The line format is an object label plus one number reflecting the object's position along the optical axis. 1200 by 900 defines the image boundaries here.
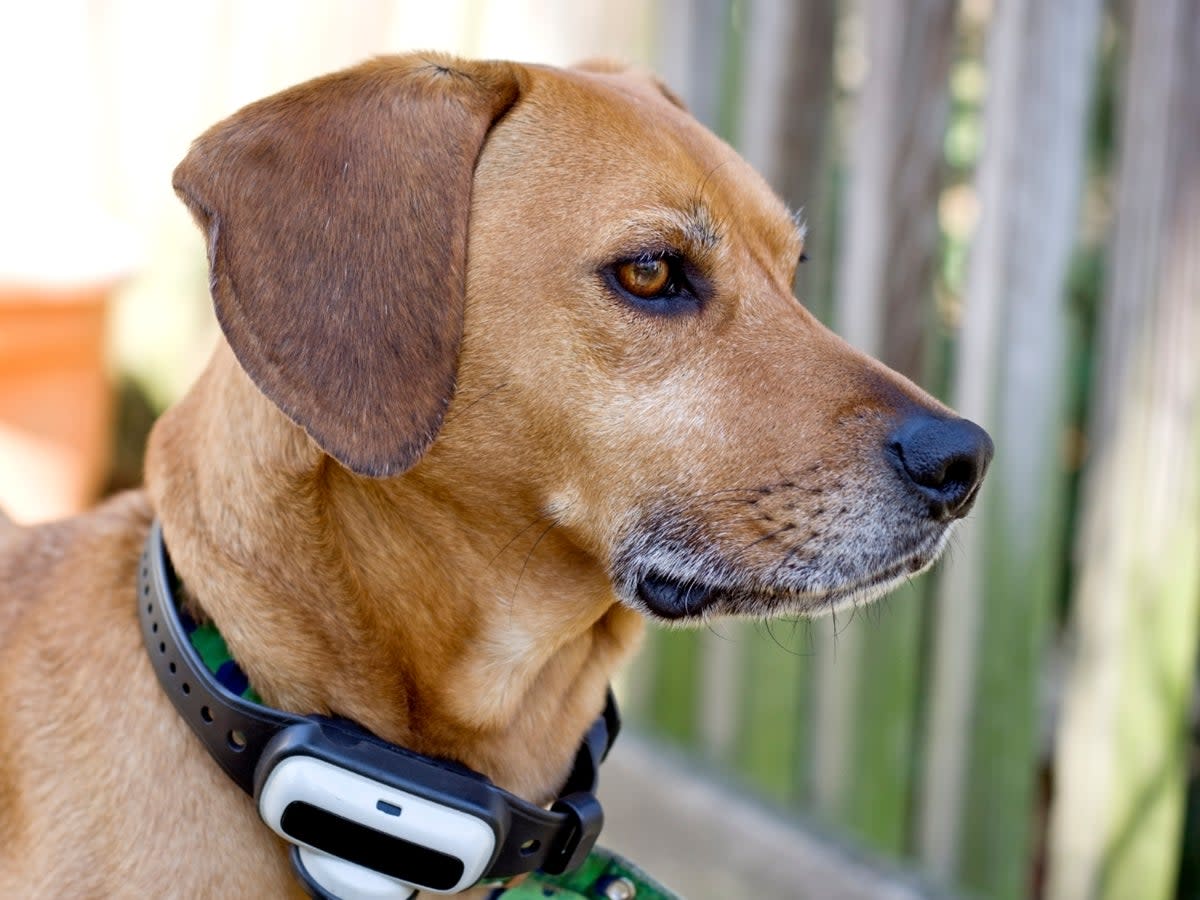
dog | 1.81
